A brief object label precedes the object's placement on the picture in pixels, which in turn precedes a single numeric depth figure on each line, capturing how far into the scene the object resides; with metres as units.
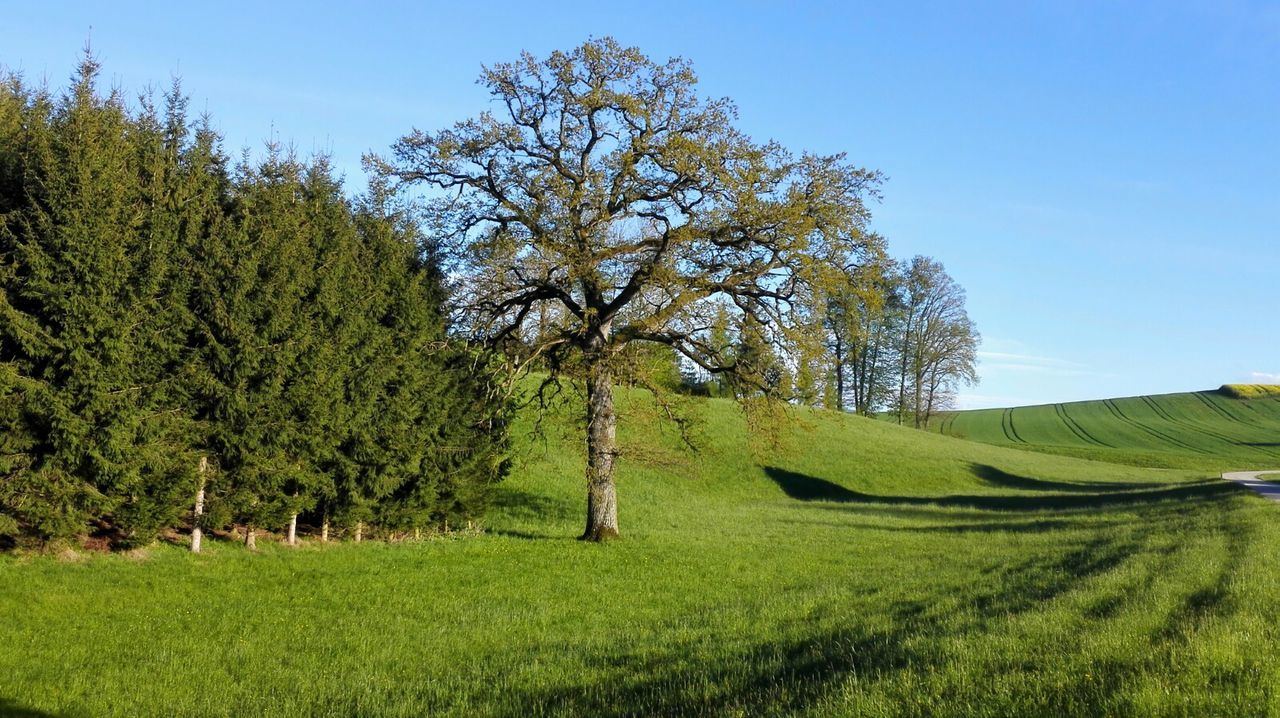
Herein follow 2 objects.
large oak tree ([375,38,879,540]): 20.11
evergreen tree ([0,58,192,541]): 12.55
